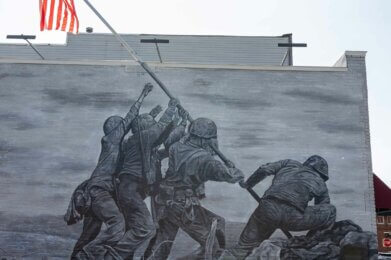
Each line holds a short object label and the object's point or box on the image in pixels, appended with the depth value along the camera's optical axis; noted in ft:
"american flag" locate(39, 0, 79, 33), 47.67
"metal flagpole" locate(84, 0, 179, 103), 53.21
